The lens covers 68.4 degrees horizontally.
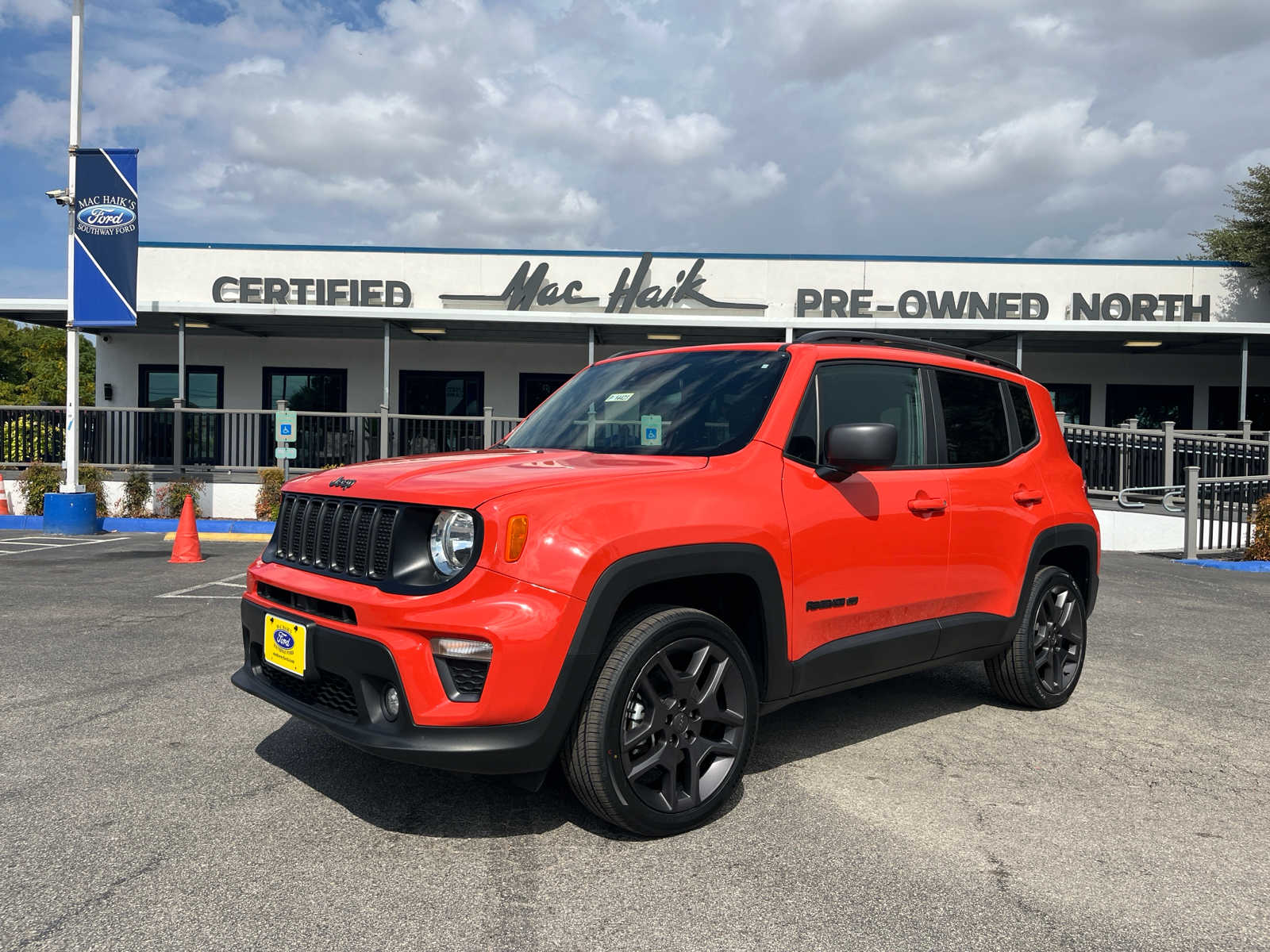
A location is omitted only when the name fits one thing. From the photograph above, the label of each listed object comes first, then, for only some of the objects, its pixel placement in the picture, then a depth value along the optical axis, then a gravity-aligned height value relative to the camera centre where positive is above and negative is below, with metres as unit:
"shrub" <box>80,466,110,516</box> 14.22 -0.57
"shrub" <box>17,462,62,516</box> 14.27 -0.63
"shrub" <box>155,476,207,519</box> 14.37 -0.76
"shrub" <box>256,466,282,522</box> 14.16 -0.70
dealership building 17.98 +2.38
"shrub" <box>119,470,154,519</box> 14.42 -0.81
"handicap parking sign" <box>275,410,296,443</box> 13.52 +0.31
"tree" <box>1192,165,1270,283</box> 21.41 +5.69
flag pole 13.45 +2.83
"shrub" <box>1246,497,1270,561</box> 11.38 -0.91
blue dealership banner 13.53 +3.03
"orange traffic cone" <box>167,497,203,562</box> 10.02 -1.04
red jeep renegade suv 2.84 -0.42
